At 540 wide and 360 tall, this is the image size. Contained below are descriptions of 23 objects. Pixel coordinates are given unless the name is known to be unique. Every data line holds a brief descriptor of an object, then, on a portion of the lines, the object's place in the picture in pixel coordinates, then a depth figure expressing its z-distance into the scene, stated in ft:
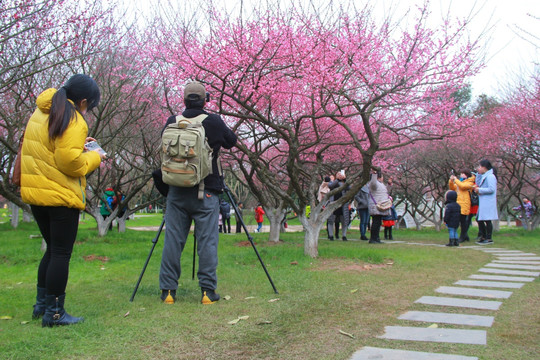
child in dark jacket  32.65
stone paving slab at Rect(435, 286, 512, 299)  15.08
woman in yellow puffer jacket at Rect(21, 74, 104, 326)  10.85
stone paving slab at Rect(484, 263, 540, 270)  21.58
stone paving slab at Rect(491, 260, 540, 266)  23.36
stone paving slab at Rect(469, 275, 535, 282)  18.44
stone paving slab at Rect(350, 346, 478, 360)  8.96
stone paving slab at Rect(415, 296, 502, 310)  13.55
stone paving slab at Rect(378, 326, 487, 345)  10.14
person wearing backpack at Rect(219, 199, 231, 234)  64.85
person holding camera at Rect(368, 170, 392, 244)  36.11
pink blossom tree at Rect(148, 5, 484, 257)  22.93
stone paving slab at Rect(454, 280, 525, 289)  16.87
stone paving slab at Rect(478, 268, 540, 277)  19.81
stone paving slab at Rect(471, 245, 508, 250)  31.13
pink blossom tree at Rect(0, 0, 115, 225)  22.02
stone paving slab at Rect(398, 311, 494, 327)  11.73
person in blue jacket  33.71
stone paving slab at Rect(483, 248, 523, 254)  29.14
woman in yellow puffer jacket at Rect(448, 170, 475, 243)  35.24
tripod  14.14
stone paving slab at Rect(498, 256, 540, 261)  25.45
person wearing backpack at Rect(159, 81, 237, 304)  13.46
